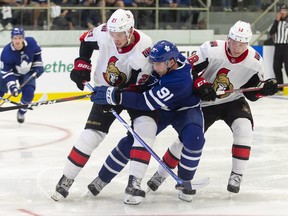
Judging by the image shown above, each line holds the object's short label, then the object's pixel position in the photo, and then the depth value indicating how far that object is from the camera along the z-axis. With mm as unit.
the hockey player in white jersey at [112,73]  8367
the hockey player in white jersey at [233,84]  8859
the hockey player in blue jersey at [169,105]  8211
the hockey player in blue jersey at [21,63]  15141
